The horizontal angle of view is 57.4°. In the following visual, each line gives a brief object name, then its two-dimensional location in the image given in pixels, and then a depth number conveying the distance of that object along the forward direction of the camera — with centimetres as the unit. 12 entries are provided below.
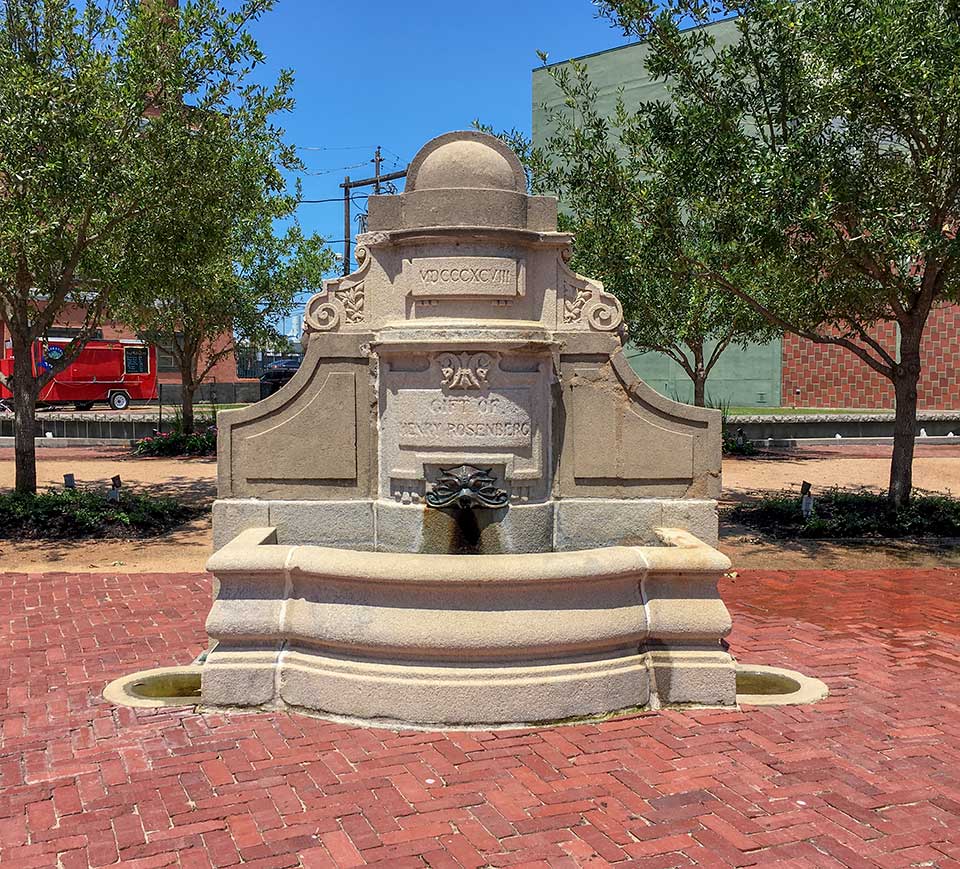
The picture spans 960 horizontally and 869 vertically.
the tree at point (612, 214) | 1197
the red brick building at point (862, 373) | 3002
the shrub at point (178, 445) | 2188
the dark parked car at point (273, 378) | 3931
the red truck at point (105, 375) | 3272
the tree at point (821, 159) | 966
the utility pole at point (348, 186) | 4288
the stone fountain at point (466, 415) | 632
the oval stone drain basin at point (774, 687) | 550
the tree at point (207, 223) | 1215
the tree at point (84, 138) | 1058
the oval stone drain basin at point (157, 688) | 543
